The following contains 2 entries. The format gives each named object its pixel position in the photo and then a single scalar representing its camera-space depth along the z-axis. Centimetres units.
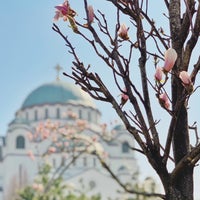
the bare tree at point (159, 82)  263
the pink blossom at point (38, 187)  1660
